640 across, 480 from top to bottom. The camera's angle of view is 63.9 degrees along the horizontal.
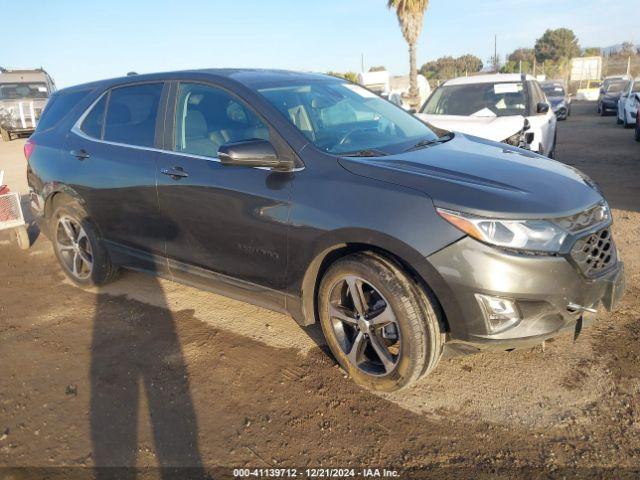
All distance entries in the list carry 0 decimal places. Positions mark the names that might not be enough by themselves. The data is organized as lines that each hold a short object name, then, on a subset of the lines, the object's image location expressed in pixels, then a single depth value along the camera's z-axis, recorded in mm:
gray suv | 2504
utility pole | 55203
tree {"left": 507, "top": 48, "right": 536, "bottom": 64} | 65456
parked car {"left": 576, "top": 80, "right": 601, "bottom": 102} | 33594
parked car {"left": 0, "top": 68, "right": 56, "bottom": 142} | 18875
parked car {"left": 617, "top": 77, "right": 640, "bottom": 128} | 15508
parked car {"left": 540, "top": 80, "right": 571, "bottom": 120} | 19925
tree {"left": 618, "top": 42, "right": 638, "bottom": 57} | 51969
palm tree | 23031
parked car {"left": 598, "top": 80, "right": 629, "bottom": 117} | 21156
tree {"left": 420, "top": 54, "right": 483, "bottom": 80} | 67312
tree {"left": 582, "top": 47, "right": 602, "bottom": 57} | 57469
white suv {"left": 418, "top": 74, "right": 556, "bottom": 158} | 6734
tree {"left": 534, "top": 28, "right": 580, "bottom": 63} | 60000
